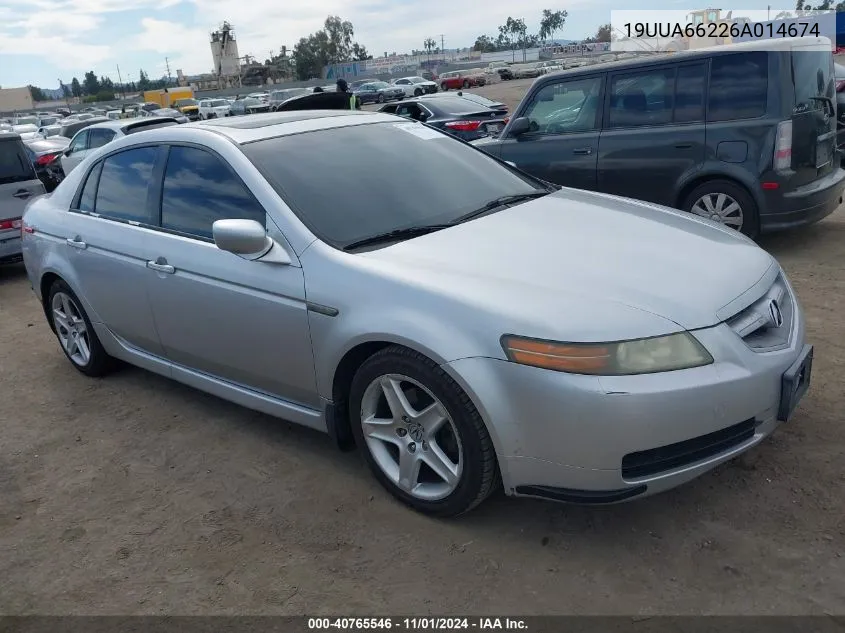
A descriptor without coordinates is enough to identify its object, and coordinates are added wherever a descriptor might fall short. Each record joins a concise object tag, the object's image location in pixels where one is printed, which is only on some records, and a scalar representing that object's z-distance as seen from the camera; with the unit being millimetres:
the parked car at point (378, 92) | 46375
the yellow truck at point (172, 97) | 50569
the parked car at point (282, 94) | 46500
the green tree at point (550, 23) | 127250
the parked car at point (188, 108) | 37344
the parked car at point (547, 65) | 55438
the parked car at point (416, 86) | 46375
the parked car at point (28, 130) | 24356
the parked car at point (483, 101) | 11984
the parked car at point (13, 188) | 8188
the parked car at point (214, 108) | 36691
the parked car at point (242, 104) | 34900
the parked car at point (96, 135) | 12199
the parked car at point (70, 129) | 19175
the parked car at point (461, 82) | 49781
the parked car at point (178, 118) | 14241
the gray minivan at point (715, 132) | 5941
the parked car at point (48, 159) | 14039
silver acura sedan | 2506
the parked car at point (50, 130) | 27484
